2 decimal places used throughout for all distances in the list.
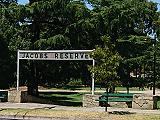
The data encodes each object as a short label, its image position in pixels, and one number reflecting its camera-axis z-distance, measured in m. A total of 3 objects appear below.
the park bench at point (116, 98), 23.30
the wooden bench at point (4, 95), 26.46
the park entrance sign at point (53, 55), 24.85
